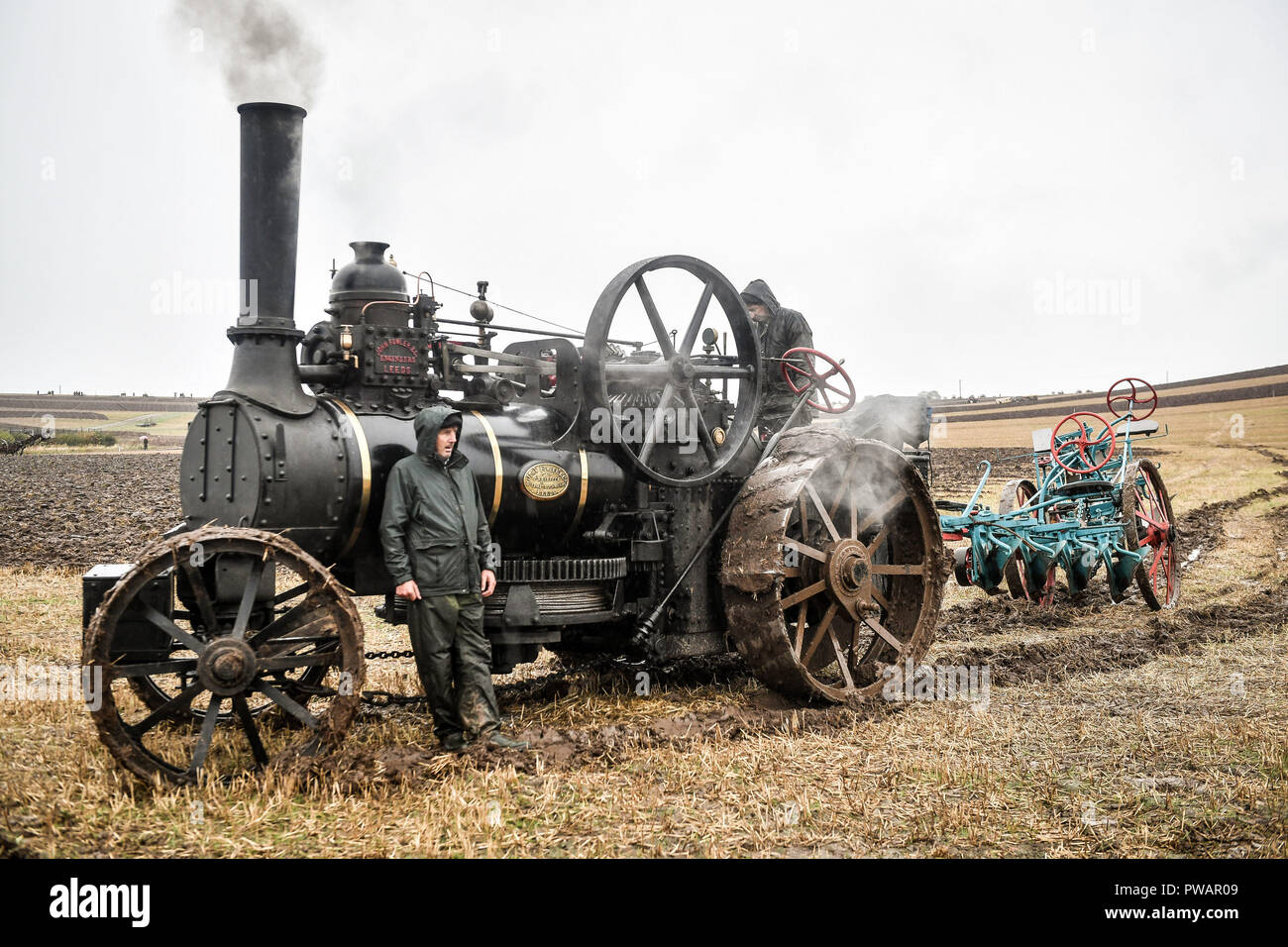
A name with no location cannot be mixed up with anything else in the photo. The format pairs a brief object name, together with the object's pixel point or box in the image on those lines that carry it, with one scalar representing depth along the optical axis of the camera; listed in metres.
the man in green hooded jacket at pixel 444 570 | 5.18
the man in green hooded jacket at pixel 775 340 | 7.57
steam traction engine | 4.76
